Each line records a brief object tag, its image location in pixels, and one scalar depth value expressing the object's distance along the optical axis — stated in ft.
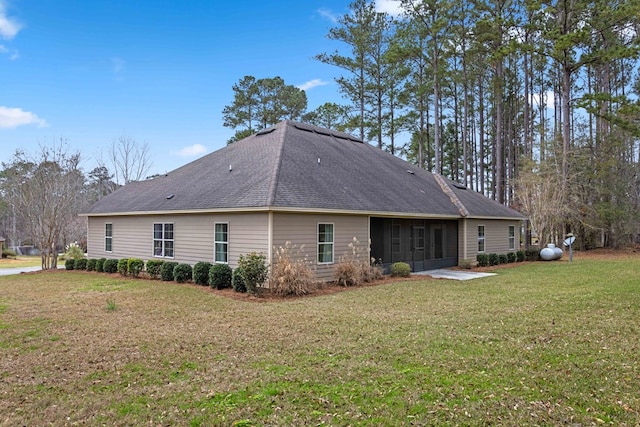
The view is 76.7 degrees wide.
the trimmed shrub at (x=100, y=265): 52.85
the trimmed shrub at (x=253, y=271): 33.42
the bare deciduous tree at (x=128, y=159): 107.55
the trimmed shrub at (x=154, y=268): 44.65
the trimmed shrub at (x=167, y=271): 42.80
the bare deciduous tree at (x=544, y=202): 73.56
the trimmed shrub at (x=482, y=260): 58.91
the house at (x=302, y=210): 38.99
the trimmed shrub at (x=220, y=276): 36.68
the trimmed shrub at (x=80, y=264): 56.18
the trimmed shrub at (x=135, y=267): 46.75
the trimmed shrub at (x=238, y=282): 34.58
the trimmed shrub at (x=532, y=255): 67.62
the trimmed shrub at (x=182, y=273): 41.19
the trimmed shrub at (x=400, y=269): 45.70
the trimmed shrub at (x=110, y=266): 51.01
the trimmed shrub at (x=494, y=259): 59.77
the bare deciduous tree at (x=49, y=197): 56.39
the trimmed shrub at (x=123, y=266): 48.06
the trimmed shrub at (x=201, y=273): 39.11
